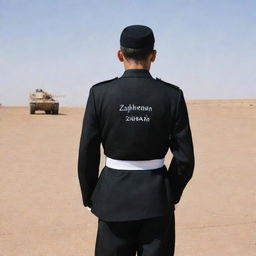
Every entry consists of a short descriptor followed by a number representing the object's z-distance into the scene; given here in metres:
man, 2.37
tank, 28.41
